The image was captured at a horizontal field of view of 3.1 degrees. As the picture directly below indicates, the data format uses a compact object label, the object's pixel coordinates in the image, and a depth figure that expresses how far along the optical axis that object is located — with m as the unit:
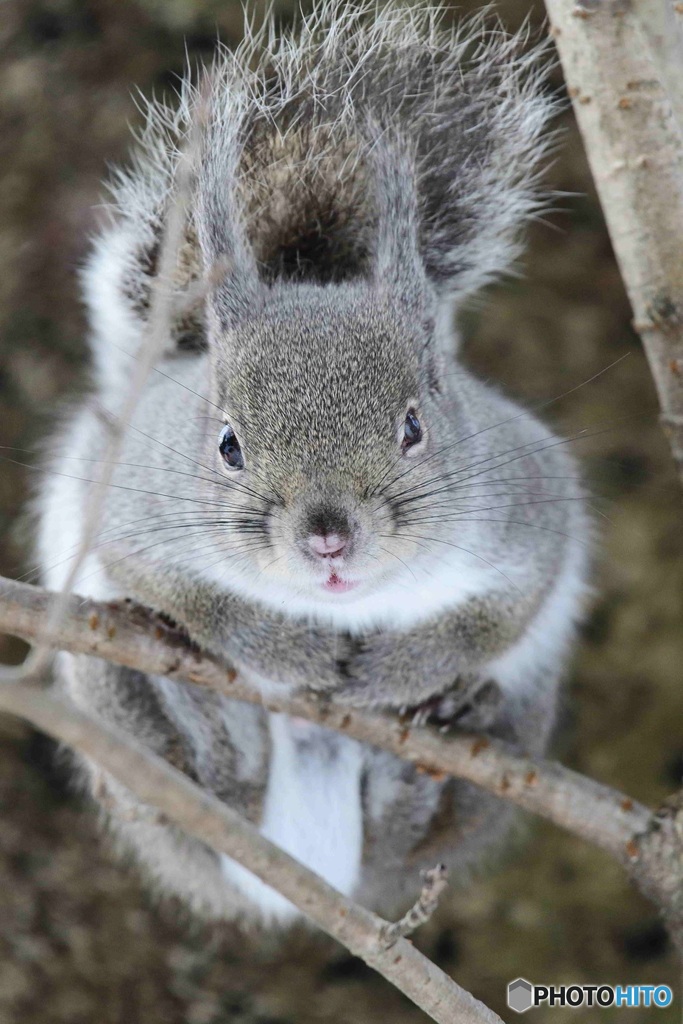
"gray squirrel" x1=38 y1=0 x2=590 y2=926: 1.90
